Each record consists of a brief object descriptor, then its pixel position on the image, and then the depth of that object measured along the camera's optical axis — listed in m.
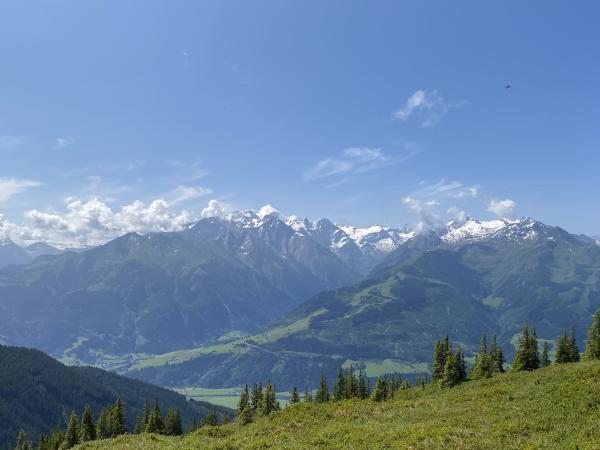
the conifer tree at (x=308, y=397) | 175.20
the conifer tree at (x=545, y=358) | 130.02
